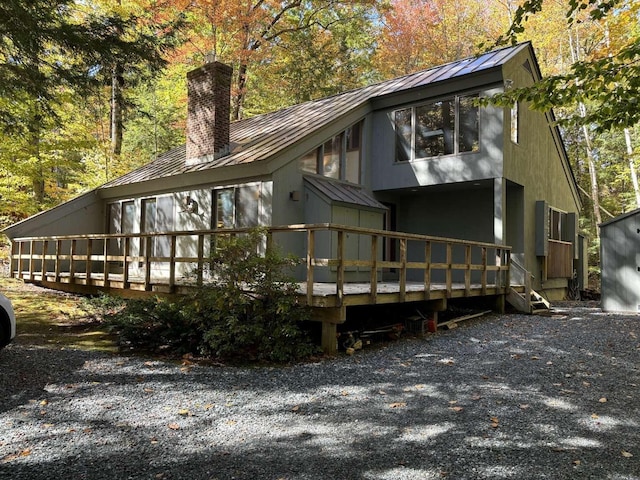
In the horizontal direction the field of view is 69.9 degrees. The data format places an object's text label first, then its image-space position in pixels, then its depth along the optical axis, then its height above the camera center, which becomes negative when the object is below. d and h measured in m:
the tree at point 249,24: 18.58 +9.69
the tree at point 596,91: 5.28 +1.95
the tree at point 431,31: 23.61 +11.51
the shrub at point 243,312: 5.84 -0.81
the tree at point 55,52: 6.79 +3.27
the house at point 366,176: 10.10 +1.85
